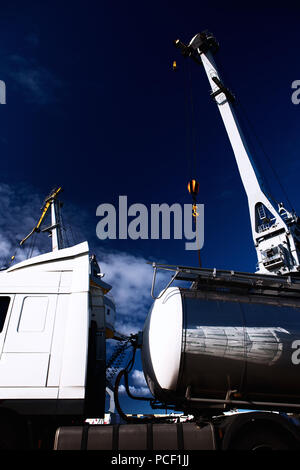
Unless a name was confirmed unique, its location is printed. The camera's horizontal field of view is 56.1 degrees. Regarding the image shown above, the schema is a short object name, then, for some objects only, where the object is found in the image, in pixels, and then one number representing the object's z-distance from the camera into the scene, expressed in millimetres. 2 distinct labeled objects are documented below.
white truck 5117
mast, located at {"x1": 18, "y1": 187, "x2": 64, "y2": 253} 35031
